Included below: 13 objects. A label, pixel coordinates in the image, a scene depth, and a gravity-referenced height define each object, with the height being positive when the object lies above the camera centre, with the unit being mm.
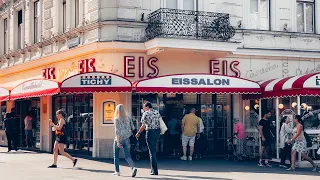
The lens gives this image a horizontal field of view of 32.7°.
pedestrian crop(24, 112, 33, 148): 23547 -1060
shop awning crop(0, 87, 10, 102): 22536 +362
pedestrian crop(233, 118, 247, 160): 18703 -1162
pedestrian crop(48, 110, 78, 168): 15461 -903
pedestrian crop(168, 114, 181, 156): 19484 -1157
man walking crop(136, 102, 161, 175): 14094 -650
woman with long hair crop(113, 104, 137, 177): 13891 -814
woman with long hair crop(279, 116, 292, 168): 16531 -1191
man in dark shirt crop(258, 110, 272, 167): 16891 -1047
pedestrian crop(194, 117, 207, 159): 19328 -1512
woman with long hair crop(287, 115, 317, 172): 15617 -1206
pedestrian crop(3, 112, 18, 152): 22562 -1093
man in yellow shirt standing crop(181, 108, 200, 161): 18672 -971
